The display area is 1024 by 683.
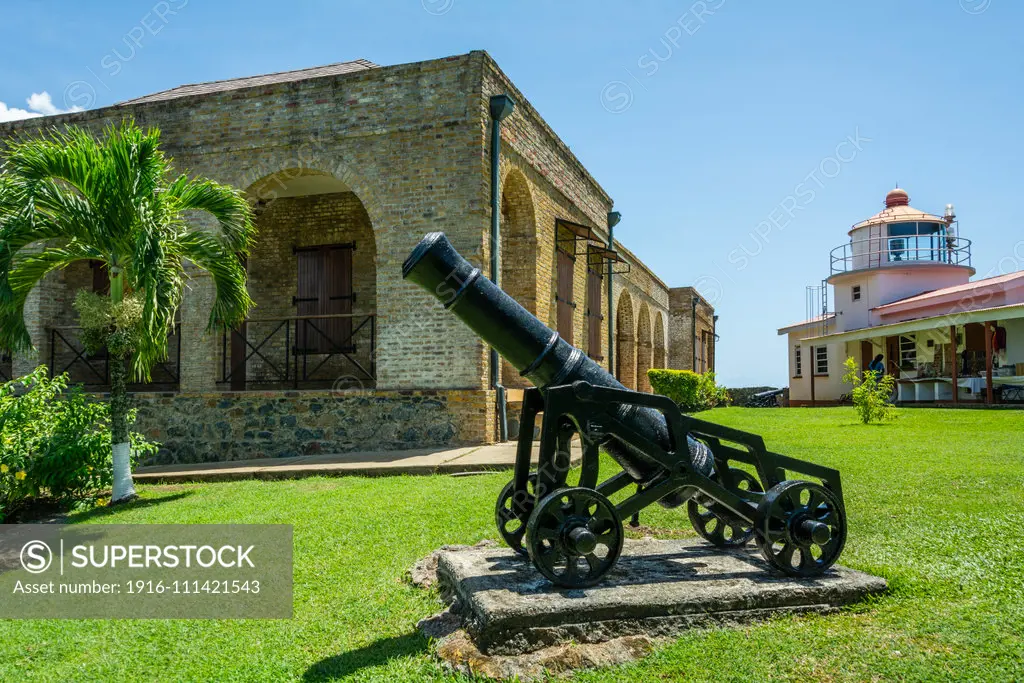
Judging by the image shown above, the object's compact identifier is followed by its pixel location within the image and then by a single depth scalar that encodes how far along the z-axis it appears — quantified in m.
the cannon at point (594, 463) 3.48
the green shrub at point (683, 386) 20.25
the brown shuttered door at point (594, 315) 16.17
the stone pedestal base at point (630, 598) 3.16
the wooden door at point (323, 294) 13.15
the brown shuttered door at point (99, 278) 13.86
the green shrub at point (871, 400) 12.99
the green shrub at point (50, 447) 7.22
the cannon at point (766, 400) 33.38
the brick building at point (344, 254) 10.12
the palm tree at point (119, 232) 7.19
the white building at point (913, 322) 20.19
